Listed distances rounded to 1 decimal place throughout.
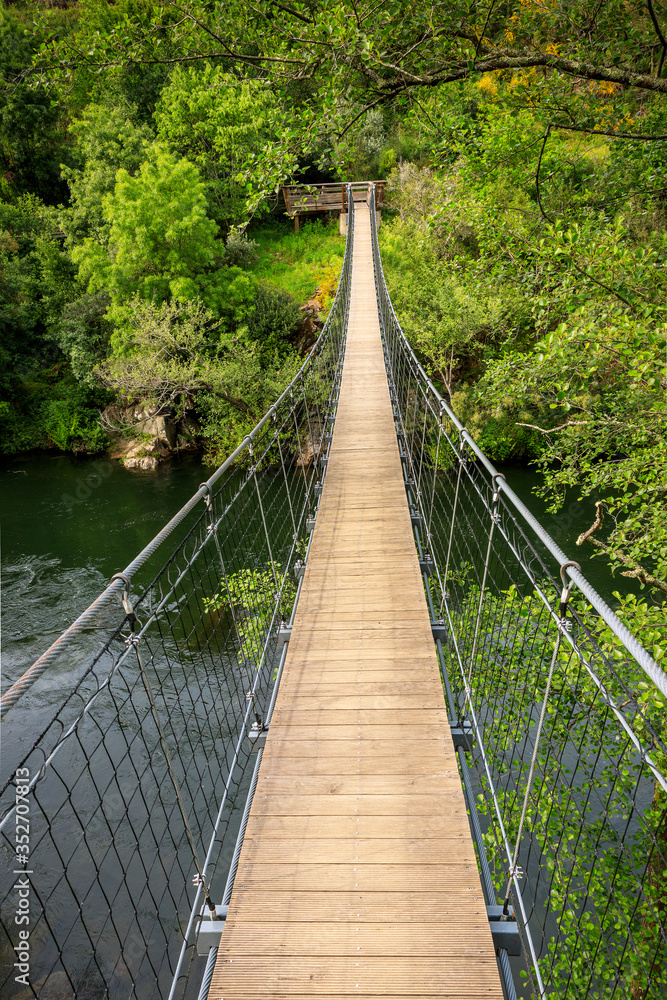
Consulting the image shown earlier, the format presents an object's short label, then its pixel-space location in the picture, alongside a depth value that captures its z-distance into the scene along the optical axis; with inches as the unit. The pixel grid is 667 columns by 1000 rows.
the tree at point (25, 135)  688.4
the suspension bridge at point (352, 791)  66.7
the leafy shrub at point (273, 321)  565.6
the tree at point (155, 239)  507.5
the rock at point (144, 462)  563.5
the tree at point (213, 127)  616.4
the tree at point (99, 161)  607.2
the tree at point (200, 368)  494.3
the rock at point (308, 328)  571.8
